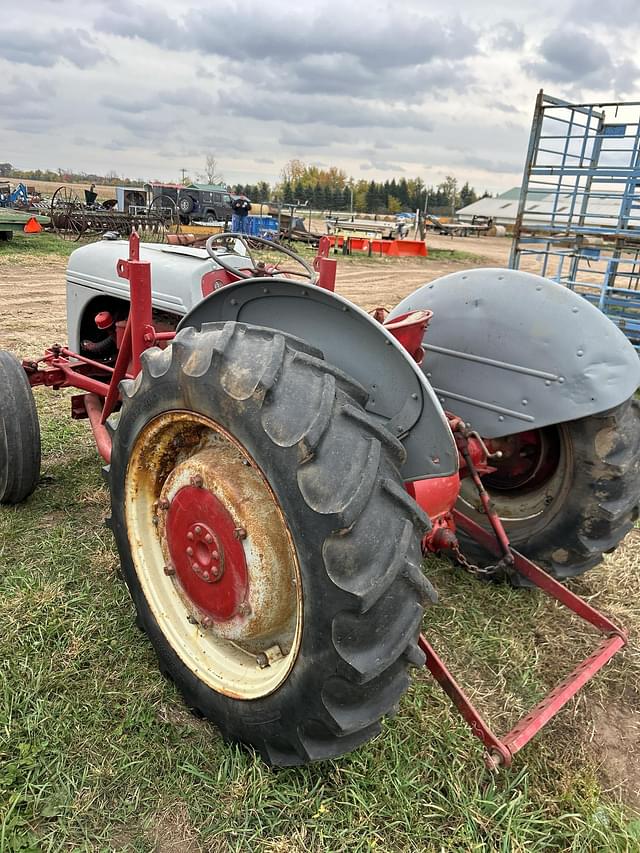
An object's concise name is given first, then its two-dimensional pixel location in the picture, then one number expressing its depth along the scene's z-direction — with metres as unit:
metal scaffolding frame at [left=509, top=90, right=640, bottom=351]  8.73
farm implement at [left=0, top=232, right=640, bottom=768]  1.44
